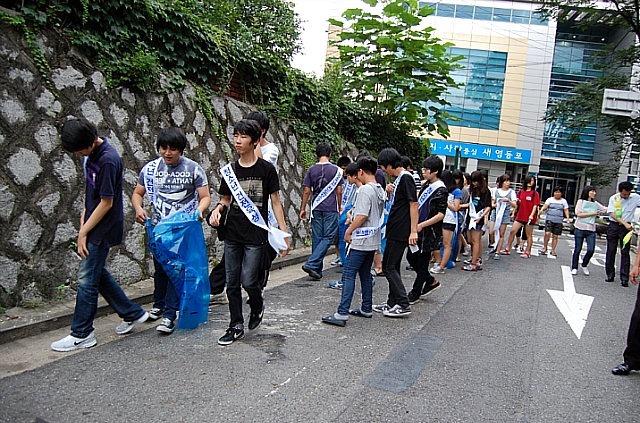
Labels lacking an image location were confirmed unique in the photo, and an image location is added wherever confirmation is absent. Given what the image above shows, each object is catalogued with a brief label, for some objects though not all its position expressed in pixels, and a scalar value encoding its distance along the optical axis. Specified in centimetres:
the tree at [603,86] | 1952
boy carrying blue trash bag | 423
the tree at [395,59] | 1220
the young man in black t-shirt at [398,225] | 519
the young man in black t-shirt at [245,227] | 416
